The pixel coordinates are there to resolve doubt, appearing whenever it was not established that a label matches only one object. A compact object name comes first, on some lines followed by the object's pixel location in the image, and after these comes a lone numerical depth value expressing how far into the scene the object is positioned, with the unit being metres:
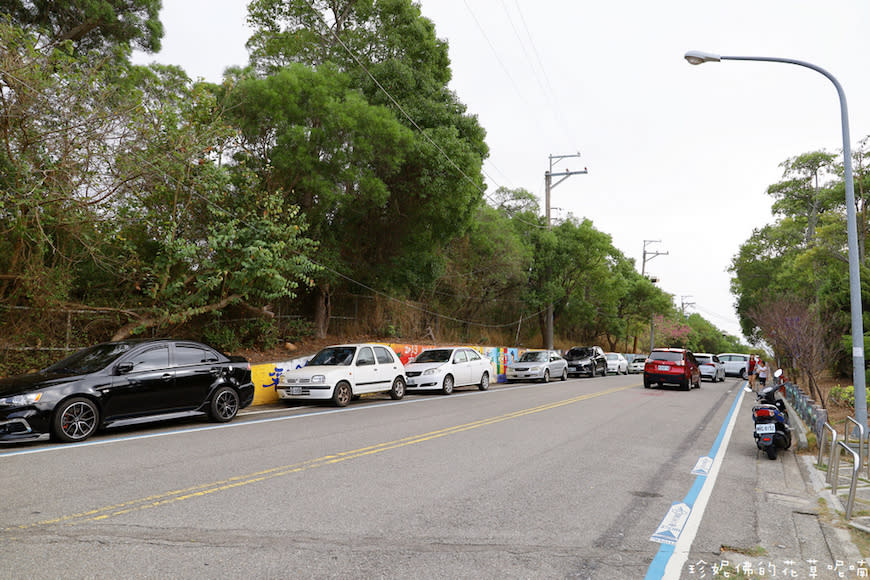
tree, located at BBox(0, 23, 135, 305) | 11.09
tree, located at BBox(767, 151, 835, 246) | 39.66
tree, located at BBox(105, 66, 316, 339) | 14.23
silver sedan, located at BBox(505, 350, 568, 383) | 27.94
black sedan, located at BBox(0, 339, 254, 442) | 8.59
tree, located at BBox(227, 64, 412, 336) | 17.03
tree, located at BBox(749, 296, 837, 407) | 16.84
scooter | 9.52
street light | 9.55
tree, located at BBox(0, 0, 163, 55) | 19.47
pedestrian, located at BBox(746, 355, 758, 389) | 35.75
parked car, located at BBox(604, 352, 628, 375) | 40.84
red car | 24.33
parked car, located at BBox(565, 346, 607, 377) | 33.81
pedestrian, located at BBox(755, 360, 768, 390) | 22.10
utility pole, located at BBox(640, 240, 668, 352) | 59.75
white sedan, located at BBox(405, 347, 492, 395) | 19.39
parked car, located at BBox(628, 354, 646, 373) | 44.66
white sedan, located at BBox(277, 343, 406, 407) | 14.55
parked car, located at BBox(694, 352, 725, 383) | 33.78
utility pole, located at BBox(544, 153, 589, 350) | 36.56
